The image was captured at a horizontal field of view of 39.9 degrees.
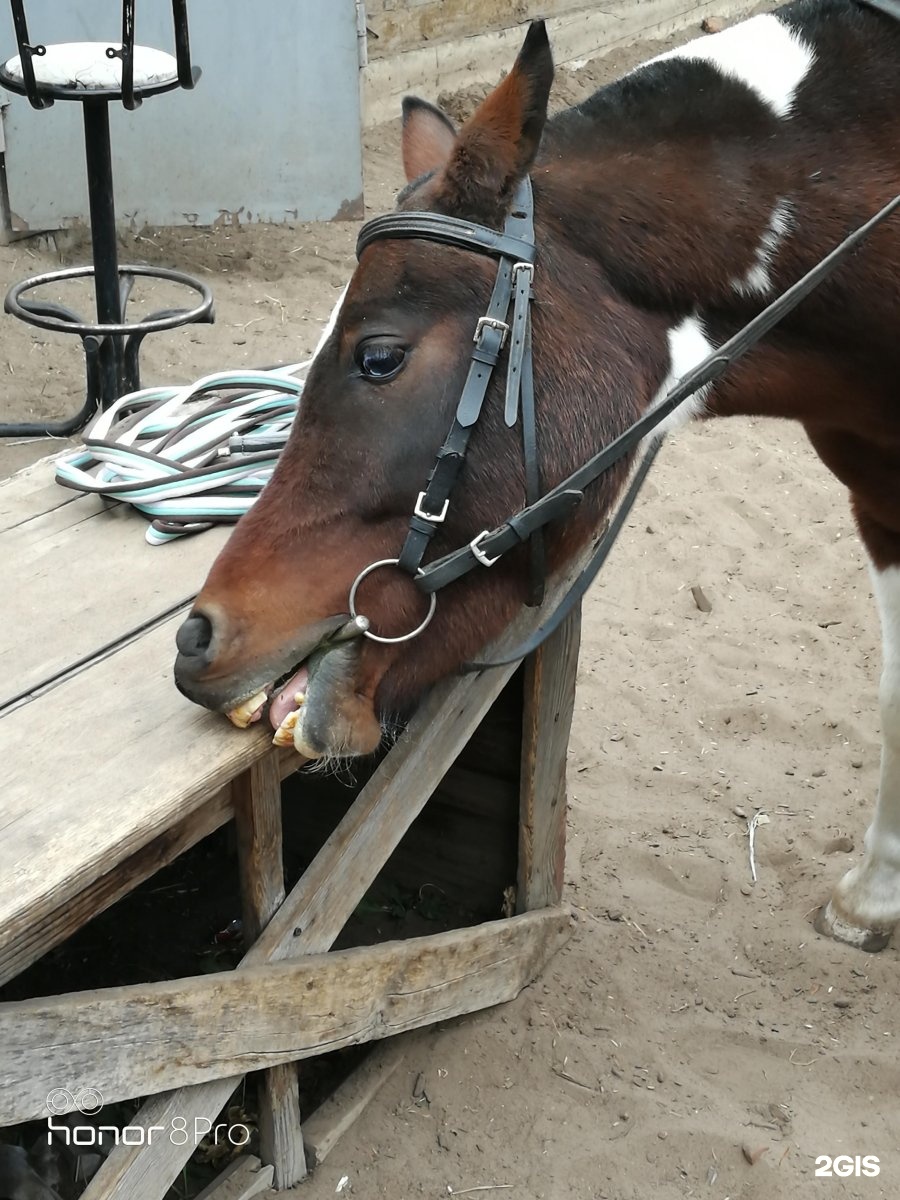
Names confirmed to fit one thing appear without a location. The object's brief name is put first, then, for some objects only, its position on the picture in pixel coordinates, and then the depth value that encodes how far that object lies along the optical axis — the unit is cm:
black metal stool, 299
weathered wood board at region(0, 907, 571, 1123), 165
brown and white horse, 165
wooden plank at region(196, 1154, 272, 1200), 218
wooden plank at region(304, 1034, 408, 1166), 232
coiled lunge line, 226
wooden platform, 162
